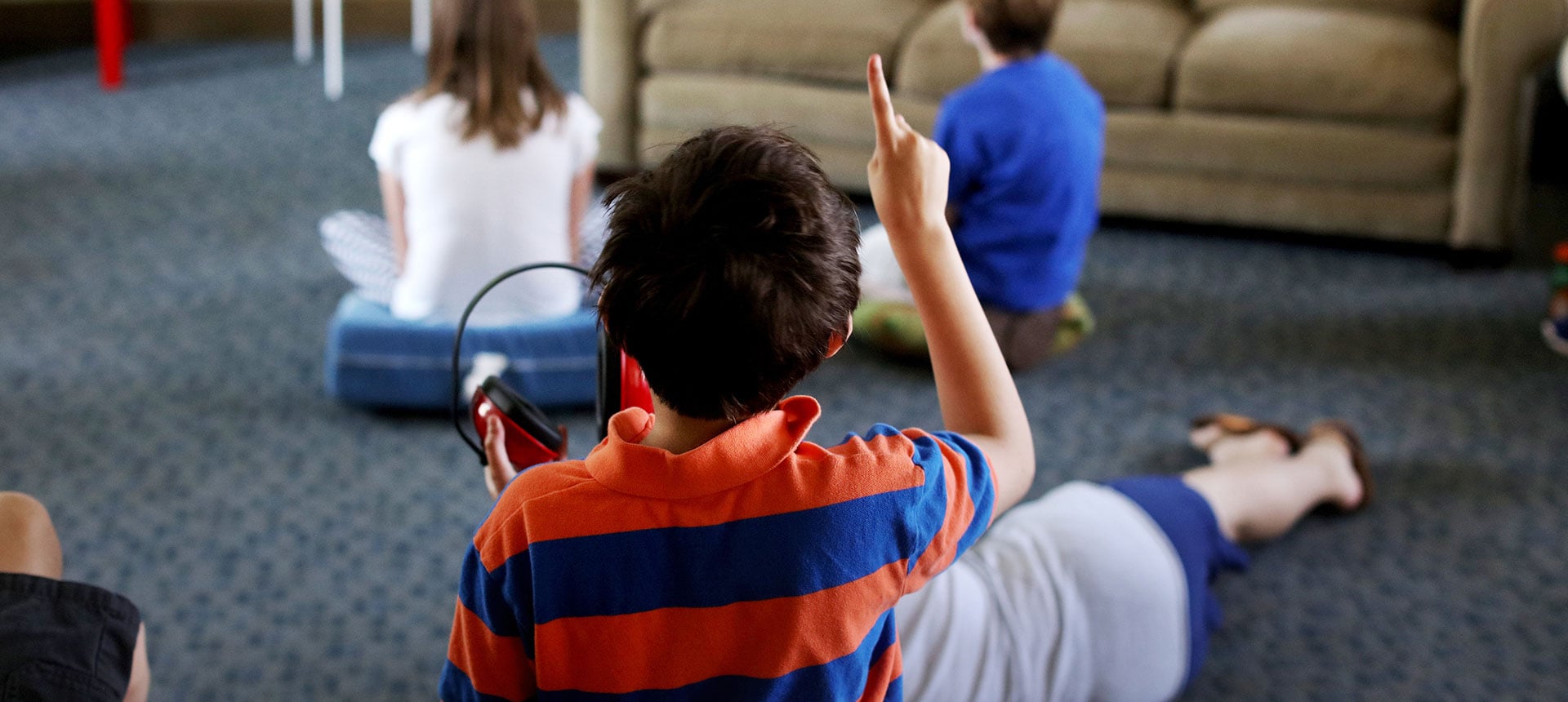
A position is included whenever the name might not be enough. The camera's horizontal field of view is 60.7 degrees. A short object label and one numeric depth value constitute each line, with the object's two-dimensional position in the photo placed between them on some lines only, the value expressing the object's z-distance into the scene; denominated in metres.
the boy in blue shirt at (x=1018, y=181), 2.19
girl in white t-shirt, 2.01
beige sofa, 2.69
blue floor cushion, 2.04
